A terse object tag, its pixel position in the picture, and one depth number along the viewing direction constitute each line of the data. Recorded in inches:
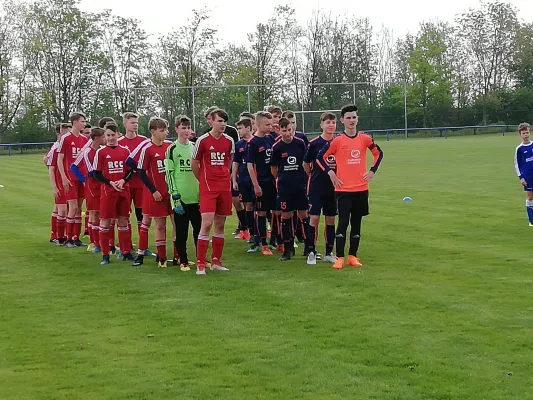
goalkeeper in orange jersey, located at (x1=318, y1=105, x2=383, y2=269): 370.3
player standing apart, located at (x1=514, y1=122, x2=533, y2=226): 517.0
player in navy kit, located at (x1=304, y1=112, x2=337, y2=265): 388.5
